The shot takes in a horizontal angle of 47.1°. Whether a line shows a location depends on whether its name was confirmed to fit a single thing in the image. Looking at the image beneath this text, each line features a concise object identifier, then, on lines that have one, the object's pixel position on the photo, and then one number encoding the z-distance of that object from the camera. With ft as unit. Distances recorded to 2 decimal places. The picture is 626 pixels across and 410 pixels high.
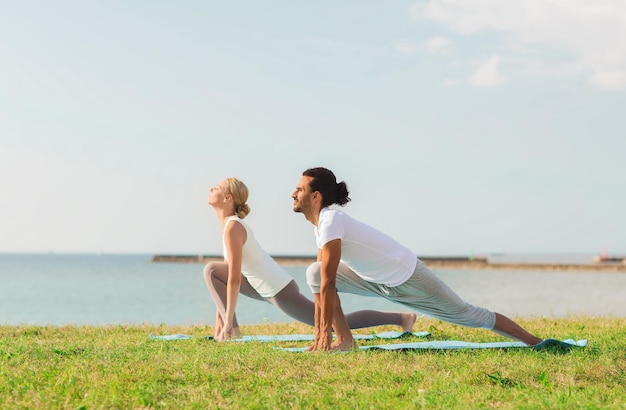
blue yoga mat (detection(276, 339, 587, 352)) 19.65
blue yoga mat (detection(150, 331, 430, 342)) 23.24
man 19.39
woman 23.32
